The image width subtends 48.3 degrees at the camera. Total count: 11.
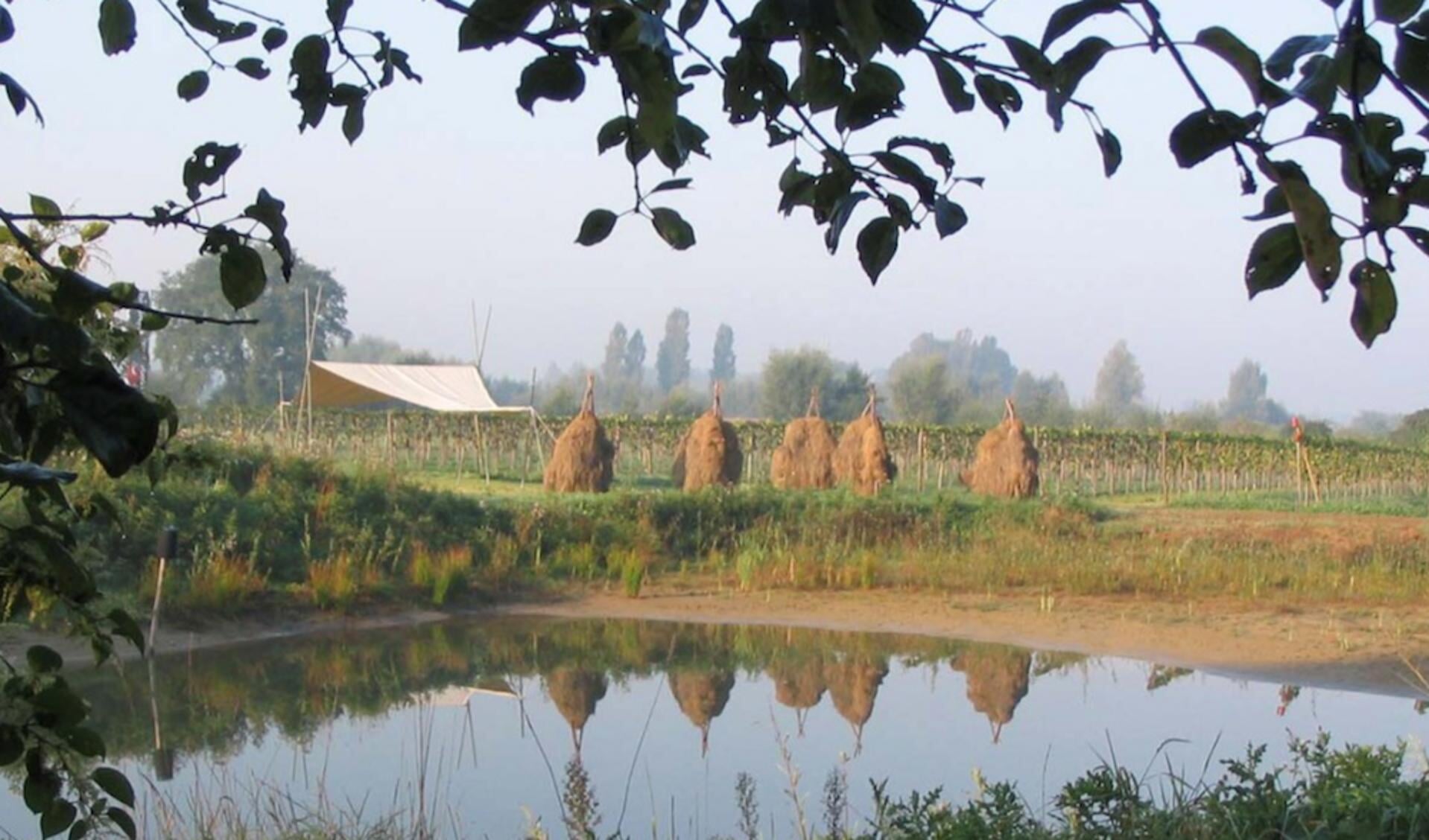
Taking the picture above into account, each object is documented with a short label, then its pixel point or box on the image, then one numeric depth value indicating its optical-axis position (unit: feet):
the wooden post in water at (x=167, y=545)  26.63
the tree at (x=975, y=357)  443.73
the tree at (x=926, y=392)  219.20
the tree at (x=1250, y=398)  400.67
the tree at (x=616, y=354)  403.95
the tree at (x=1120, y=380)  419.54
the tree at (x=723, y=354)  386.73
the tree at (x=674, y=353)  400.67
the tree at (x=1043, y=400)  241.96
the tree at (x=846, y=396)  185.68
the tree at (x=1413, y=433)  135.74
